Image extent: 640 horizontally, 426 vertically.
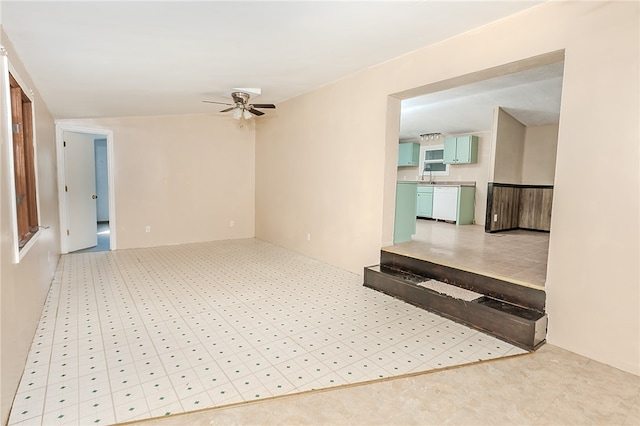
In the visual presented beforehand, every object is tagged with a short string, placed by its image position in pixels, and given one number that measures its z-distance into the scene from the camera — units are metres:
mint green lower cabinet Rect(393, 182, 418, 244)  4.34
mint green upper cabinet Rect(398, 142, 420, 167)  8.13
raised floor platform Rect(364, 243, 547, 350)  2.54
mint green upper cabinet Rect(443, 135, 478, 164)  6.93
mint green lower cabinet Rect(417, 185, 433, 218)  7.45
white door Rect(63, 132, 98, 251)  5.34
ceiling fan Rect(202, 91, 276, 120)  4.23
